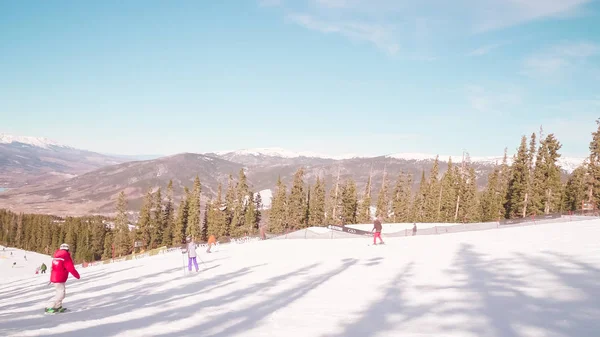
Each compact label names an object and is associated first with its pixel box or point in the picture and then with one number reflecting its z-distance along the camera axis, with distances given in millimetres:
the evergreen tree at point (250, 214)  75375
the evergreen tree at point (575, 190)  79038
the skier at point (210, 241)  30088
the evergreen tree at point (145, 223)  73875
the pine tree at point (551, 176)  64062
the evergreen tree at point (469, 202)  74875
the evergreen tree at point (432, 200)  77500
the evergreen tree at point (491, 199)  74312
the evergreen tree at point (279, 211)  73688
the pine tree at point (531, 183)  62906
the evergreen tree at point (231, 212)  71250
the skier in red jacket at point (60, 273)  9711
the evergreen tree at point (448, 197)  76188
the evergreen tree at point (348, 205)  75250
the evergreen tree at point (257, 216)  79400
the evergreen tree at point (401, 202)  82669
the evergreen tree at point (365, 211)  77500
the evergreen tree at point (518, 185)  64688
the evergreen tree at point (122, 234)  77319
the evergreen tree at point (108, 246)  96262
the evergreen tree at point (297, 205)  72562
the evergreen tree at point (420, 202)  81250
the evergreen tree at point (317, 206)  75000
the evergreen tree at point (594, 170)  59031
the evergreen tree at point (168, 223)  78344
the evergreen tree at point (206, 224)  76775
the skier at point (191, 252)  18280
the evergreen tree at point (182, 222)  74125
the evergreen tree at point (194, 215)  72375
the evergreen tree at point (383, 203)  83625
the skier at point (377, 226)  24025
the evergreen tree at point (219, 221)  71500
